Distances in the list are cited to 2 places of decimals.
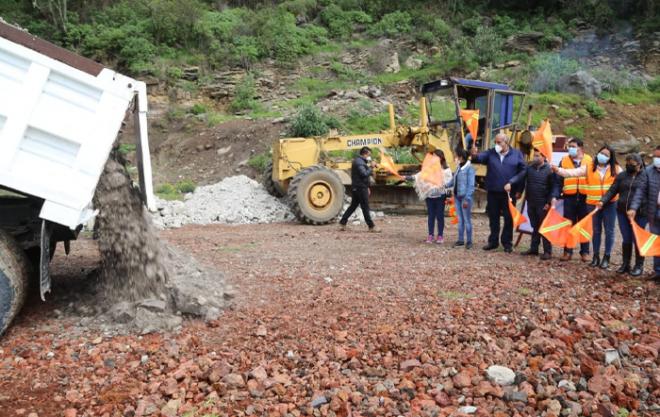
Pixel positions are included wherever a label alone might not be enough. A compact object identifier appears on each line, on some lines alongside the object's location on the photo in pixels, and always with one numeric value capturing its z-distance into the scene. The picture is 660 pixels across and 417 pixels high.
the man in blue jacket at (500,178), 7.19
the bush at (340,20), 25.00
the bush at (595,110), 18.96
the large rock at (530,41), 24.50
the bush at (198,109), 19.14
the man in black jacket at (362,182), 9.11
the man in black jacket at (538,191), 6.84
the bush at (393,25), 24.91
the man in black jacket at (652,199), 5.58
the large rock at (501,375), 3.27
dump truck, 3.70
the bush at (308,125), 15.66
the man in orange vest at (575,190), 6.61
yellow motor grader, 10.59
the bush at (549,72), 21.00
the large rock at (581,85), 20.31
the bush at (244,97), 19.59
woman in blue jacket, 7.66
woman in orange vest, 6.32
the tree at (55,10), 22.25
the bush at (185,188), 13.38
